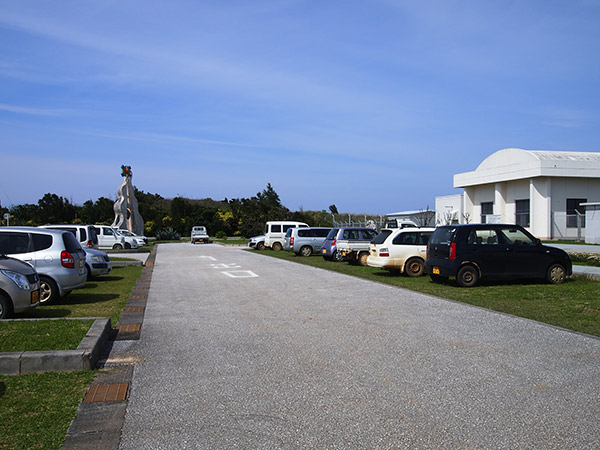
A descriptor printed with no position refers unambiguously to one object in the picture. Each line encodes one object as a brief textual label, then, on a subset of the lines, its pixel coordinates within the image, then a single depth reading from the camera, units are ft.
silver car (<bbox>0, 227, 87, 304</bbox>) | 37.58
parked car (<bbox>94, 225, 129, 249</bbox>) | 125.18
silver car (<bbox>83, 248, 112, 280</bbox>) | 54.39
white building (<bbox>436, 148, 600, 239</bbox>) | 126.00
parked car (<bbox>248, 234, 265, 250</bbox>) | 127.03
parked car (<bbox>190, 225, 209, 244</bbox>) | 170.09
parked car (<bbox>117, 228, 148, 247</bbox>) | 141.49
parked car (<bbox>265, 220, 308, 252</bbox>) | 120.26
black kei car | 46.83
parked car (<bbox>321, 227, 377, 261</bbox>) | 76.79
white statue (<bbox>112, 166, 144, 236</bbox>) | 180.55
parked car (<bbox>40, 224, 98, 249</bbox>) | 63.62
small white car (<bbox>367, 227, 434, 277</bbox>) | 57.88
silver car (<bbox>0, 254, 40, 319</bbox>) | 28.86
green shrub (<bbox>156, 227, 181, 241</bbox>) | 201.16
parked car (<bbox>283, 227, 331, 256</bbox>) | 98.43
